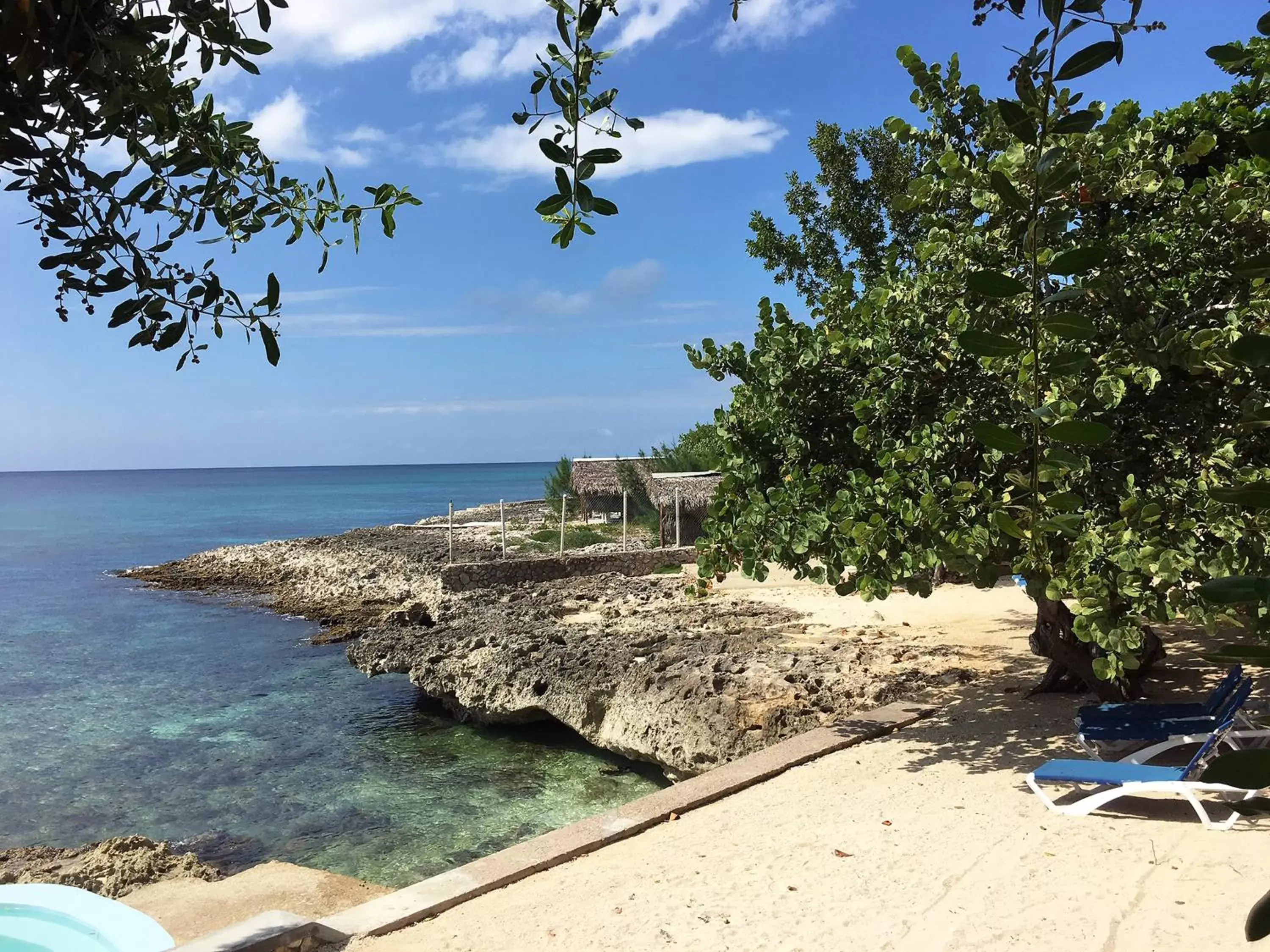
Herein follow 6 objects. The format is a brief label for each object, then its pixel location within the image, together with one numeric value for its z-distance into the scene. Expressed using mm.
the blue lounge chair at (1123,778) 5418
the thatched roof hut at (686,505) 23000
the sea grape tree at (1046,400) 5535
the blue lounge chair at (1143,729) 6500
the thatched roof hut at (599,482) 32406
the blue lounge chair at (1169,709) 6680
